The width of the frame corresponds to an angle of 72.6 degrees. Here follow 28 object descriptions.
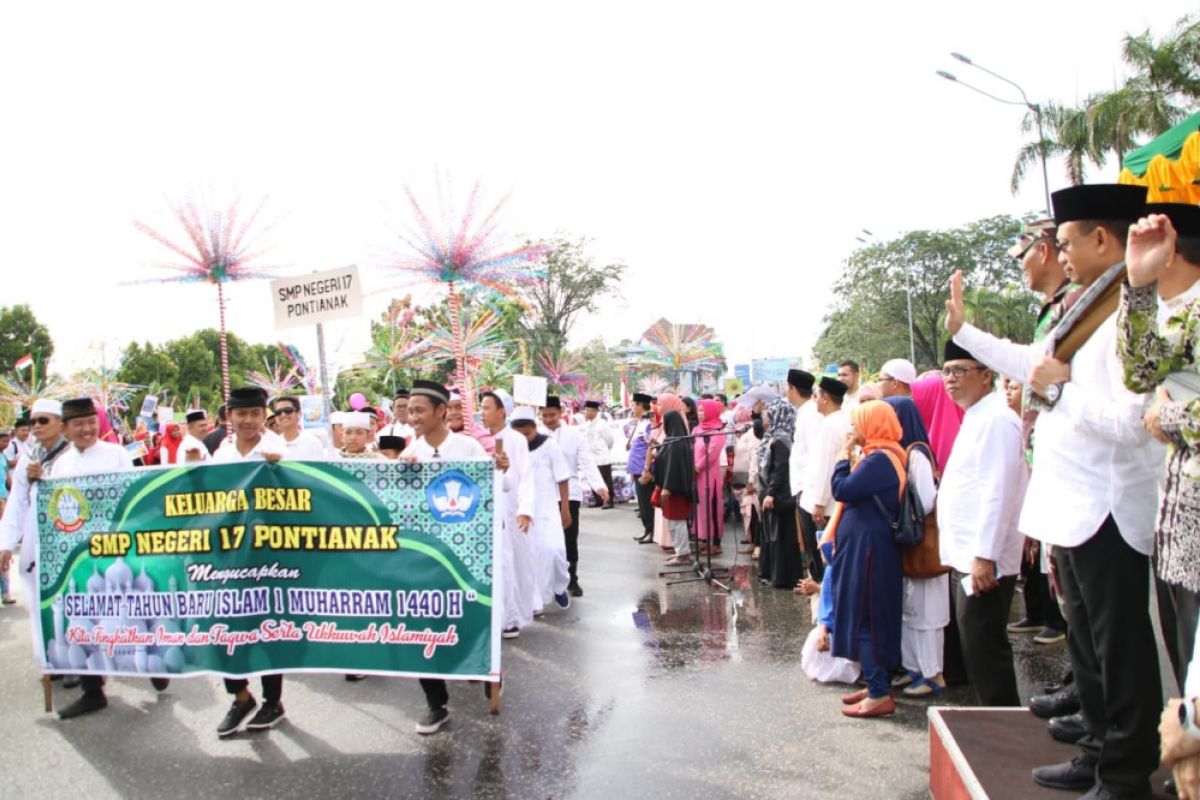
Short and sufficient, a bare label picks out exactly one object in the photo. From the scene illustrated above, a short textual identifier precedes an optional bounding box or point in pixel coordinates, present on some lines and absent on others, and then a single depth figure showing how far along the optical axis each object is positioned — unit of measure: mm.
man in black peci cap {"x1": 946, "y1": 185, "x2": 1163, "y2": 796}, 2656
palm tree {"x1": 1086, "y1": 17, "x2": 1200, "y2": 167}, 20172
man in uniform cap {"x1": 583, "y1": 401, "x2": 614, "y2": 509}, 15406
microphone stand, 8422
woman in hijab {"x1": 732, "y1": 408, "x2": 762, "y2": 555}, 9812
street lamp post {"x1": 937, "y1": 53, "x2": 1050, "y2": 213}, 19106
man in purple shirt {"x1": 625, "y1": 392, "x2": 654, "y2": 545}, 11547
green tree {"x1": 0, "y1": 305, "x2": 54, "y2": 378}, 47031
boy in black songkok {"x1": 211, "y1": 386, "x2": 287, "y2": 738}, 4676
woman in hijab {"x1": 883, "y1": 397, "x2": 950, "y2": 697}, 4617
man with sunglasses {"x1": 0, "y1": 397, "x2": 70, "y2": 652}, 5074
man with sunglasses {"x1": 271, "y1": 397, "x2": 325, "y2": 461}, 6914
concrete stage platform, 2887
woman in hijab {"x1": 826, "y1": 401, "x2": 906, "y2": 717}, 4492
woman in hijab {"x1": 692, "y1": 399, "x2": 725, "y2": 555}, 9562
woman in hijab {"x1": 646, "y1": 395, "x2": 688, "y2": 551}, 9852
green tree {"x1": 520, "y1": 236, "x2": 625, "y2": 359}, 49969
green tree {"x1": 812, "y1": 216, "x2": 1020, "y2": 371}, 44094
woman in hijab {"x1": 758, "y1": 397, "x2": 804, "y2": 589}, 7988
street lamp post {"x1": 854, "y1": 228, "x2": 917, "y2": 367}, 41131
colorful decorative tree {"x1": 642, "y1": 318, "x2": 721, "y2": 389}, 33969
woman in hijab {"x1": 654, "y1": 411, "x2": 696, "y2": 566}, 9102
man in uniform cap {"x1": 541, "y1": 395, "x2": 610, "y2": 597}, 8445
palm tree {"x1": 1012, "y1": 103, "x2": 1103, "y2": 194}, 23547
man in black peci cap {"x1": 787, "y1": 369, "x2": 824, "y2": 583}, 7176
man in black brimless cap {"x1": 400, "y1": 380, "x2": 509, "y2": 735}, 5289
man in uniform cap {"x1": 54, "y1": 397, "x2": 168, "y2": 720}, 5309
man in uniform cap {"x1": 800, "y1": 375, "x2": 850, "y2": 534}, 6047
